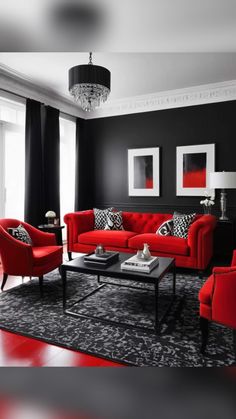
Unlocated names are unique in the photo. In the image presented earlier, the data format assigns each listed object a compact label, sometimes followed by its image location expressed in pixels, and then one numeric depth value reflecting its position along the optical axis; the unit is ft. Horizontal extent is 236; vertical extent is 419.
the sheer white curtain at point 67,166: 21.02
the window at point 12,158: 16.28
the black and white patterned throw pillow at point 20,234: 11.90
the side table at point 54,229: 15.32
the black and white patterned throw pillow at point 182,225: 14.28
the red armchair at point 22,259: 10.88
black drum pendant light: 10.42
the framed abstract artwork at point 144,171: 19.16
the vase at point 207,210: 17.17
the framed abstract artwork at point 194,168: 17.56
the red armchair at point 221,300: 6.44
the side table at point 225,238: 15.33
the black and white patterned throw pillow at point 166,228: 14.84
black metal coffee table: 8.62
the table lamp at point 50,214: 15.33
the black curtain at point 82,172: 20.70
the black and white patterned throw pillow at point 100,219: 17.10
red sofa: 13.03
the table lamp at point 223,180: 14.79
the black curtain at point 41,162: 16.43
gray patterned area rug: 7.20
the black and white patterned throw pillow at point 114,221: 16.72
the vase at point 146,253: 9.82
